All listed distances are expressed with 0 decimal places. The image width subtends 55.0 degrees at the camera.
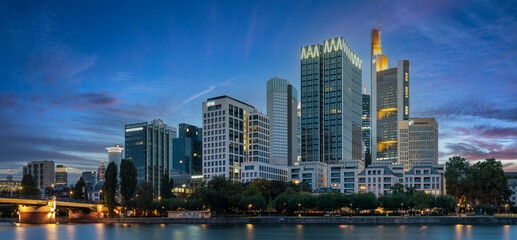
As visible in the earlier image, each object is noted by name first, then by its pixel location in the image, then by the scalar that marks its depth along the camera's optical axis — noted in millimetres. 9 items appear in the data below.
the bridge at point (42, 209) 141688
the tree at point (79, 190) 170125
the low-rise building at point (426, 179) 187625
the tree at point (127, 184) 150000
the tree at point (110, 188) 150500
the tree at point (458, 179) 149000
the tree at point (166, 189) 165625
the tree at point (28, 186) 157750
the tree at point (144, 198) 151500
